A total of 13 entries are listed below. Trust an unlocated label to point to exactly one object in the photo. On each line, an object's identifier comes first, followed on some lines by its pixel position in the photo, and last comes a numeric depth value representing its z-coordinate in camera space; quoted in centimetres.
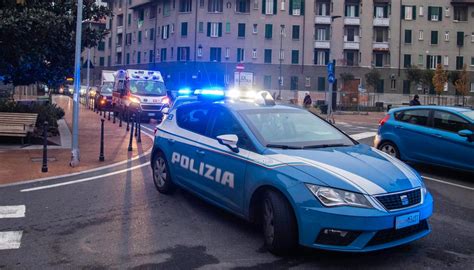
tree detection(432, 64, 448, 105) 5641
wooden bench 1322
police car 464
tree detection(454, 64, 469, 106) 5849
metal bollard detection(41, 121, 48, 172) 984
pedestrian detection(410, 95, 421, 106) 2357
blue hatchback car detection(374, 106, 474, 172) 978
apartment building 6258
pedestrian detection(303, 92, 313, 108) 3255
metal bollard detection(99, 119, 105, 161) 1162
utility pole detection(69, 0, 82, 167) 1075
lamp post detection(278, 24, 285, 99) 6288
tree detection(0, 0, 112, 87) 1209
